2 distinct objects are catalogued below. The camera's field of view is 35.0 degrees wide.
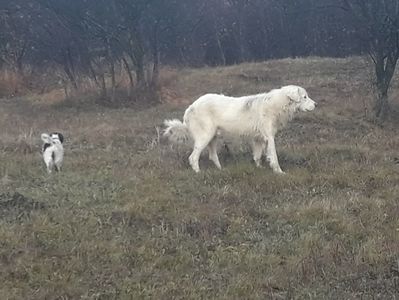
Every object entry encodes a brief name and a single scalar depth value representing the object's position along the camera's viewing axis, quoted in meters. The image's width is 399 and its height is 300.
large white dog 9.16
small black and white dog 9.09
